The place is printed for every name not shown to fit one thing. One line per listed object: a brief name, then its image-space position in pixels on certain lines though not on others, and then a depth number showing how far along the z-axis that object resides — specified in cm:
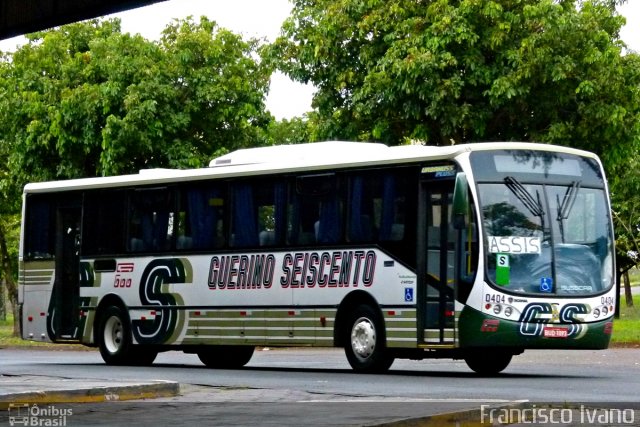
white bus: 2067
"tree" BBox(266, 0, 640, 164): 3341
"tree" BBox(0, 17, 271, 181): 3991
